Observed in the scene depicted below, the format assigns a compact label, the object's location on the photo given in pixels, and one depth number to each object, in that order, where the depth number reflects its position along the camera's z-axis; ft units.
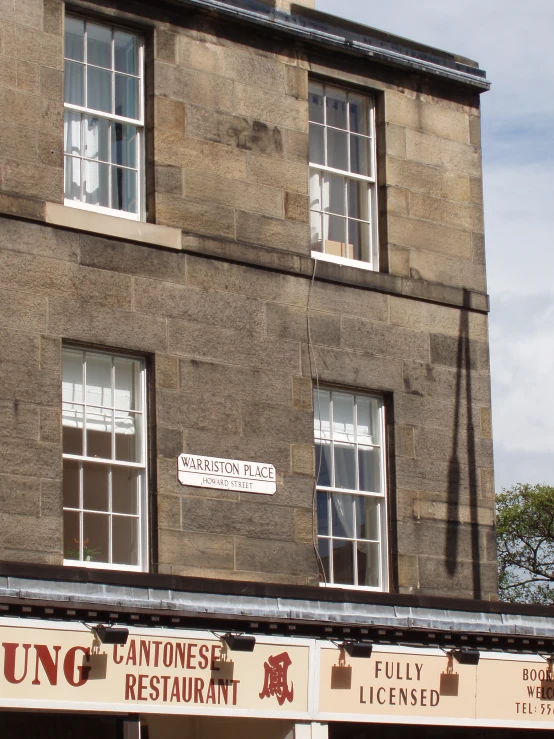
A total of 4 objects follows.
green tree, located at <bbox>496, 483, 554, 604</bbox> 153.69
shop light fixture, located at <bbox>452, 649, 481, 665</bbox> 49.65
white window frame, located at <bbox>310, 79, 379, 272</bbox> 55.01
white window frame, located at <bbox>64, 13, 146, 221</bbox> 49.52
